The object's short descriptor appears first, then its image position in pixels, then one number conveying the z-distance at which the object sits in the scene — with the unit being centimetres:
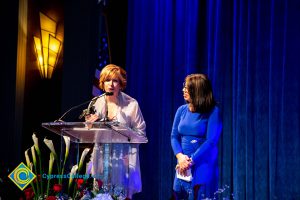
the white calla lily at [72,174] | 281
